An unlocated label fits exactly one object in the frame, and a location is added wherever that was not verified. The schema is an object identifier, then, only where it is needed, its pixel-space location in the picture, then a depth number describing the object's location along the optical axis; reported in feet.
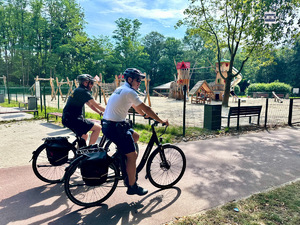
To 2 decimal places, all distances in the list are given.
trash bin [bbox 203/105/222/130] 26.76
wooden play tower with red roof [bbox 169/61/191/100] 83.25
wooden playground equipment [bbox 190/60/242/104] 85.51
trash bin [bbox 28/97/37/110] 41.55
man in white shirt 9.77
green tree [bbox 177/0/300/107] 50.62
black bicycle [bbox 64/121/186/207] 9.77
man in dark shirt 12.60
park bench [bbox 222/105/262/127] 28.09
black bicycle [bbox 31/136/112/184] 11.49
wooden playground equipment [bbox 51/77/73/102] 70.55
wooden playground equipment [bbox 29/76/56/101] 76.99
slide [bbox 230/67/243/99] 94.75
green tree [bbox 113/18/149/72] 195.72
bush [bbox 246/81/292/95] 140.56
